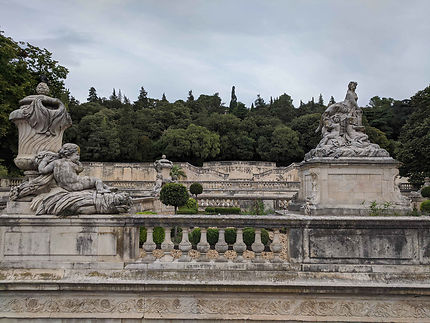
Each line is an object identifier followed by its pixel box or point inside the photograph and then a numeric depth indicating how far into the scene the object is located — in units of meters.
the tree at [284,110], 54.34
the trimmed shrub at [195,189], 18.69
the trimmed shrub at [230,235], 8.24
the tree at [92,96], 55.84
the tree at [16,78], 16.81
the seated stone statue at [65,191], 3.97
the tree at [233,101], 59.89
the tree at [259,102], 65.49
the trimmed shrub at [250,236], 8.23
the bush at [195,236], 7.87
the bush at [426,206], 14.02
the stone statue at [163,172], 19.20
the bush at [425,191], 17.44
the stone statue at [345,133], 8.87
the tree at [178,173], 28.05
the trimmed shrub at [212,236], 8.23
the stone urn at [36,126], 4.32
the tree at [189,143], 41.78
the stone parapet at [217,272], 3.64
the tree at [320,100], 61.35
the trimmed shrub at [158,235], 8.38
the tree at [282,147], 44.31
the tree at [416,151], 22.80
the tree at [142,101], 52.69
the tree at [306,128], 44.50
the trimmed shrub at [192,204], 14.61
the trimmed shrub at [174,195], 13.17
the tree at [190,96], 58.94
